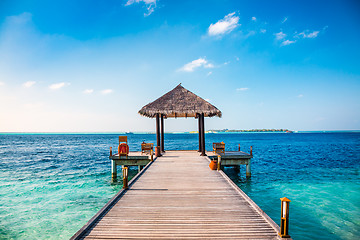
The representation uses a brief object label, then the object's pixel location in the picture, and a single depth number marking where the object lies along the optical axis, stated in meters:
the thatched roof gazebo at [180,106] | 13.05
